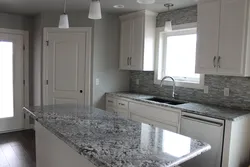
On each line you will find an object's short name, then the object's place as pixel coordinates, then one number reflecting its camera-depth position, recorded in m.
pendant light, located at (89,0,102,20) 1.88
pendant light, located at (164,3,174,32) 2.93
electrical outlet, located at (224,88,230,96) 2.99
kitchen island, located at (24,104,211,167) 1.21
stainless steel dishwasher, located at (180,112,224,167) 2.47
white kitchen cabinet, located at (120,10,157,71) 3.75
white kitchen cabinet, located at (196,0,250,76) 2.53
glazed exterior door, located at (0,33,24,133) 4.45
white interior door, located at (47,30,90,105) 4.03
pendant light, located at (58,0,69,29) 2.34
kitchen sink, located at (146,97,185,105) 3.46
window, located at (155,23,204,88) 3.50
